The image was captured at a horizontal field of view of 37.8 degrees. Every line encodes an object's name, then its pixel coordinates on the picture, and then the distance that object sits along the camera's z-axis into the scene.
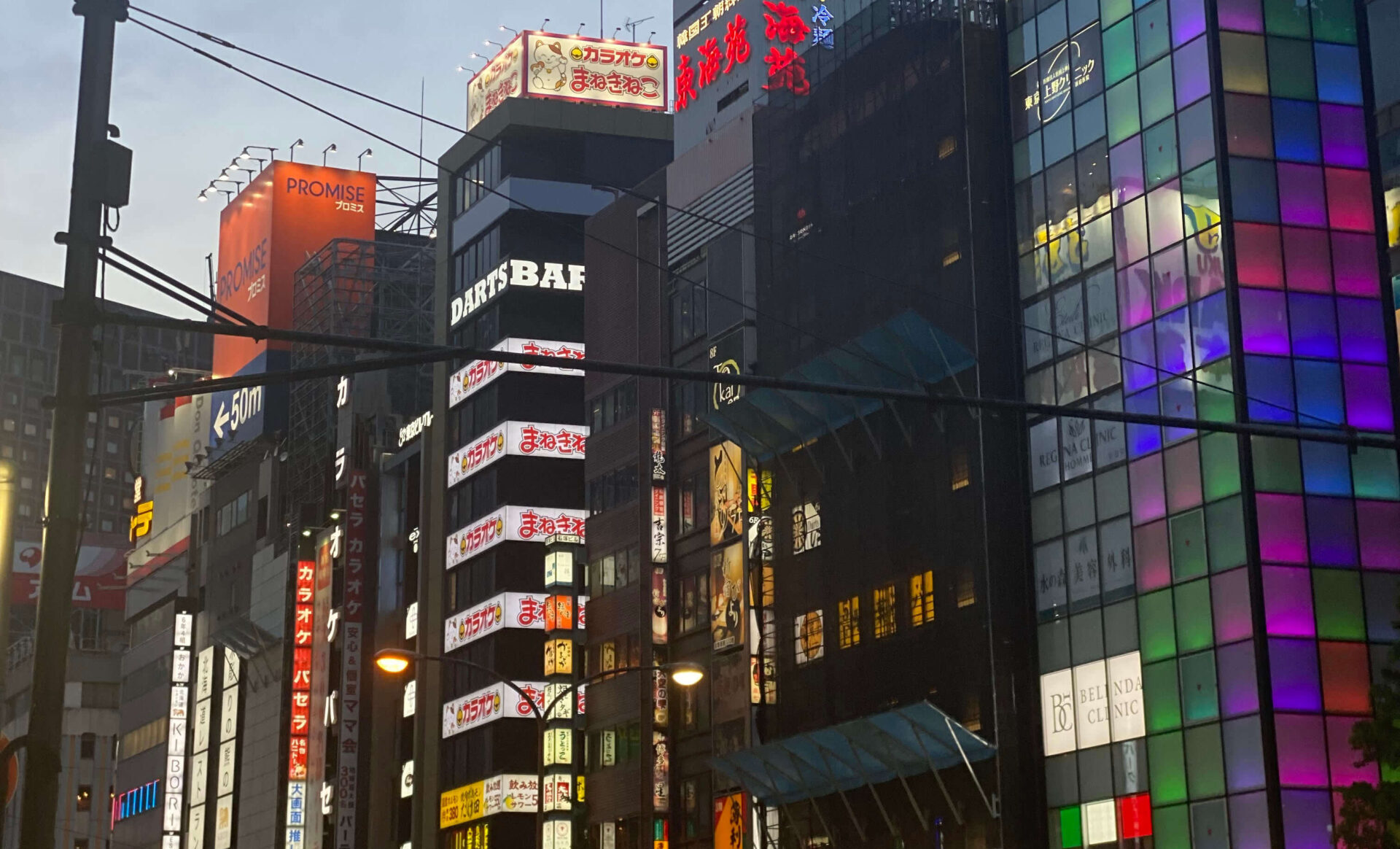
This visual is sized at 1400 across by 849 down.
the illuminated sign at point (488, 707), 92.88
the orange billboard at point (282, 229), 133.75
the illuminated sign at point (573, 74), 106.25
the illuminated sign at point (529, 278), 100.19
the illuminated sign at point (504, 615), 94.56
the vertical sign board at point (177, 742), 134.75
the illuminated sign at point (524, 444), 97.50
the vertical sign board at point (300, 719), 108.88
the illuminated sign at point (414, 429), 107.06
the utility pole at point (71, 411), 15.07
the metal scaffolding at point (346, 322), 118.75
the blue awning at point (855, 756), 58.19
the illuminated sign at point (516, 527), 95.75
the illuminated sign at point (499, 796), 91.88
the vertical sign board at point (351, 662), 102.06
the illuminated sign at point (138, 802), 141.88
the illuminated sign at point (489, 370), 97.81
